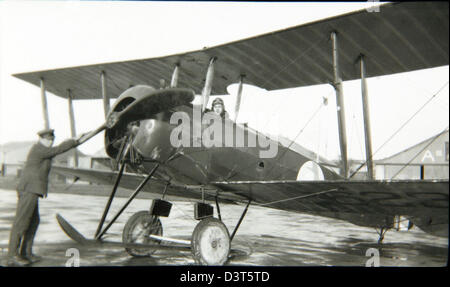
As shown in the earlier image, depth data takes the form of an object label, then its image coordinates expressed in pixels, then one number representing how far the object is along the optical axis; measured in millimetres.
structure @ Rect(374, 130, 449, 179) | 25623
